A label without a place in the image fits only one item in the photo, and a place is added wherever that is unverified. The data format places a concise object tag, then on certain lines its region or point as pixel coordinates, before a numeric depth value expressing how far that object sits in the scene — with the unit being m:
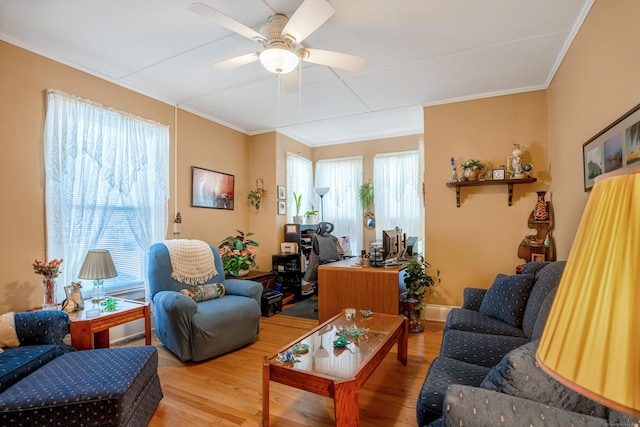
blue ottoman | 1.51
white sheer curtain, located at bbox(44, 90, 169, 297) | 2.70
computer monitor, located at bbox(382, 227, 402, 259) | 3.48
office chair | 4.15
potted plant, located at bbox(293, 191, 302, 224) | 5.22
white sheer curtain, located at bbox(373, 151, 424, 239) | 5.08
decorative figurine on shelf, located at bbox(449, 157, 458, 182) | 3.66
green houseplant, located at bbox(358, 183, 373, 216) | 5.43
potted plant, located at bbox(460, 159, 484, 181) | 3.56
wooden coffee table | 1.57
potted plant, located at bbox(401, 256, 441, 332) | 3.46
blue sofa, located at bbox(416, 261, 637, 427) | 1.00
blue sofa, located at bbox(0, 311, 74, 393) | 1.73
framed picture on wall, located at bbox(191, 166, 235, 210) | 4.06
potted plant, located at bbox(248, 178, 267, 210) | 4.90
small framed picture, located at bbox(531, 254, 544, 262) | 3.17
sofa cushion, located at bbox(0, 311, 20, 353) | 1.95
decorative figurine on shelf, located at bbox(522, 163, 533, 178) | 3.34
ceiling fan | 1.79
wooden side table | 2.26
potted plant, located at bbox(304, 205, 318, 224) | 5.55
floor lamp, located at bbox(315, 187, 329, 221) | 5.46
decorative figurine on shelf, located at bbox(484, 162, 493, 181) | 3.54
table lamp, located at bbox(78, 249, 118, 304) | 2.55
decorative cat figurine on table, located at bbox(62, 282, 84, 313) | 2.47
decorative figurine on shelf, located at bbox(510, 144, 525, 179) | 3.35
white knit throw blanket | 3.20
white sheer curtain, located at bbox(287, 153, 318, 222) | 5.20
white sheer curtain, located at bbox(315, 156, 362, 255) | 5.55
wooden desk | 3.21
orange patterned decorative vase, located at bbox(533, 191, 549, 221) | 3.24
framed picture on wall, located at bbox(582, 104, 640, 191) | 1.62
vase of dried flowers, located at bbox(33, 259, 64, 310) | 2.42
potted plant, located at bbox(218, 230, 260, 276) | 4.01
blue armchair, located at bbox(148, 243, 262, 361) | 2.67
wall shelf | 3.35
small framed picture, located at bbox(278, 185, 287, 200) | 4.92
